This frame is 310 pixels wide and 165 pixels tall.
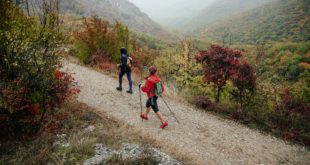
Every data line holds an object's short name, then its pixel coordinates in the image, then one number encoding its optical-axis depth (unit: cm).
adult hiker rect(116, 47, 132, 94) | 869
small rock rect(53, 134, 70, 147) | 483
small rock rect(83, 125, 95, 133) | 557
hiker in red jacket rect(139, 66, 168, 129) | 665
